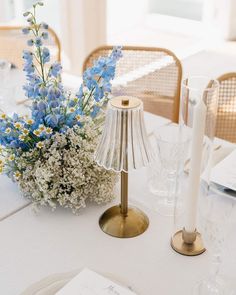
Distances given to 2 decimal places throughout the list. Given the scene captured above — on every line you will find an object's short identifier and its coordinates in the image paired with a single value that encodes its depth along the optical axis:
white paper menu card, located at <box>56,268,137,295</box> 0.90
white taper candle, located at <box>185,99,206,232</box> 0.93
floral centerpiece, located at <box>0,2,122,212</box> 1.10
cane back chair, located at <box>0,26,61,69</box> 2.27
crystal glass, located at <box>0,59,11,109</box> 1.65
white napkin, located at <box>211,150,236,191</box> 1.20
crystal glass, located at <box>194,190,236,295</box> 0.90
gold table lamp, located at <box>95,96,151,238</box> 0.98
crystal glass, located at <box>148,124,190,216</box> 1.19
